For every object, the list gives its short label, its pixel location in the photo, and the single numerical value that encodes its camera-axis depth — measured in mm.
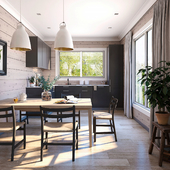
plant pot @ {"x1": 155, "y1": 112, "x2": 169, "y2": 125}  2338
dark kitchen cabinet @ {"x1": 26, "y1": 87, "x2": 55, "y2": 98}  4961
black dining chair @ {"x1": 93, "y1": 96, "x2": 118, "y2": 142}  3070
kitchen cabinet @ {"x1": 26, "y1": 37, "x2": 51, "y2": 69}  4891
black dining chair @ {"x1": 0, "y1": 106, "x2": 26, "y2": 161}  2316
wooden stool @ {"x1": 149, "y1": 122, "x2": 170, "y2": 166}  2139
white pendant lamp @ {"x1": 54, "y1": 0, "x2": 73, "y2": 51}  2594
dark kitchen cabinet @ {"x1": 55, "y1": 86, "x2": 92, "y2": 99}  5980
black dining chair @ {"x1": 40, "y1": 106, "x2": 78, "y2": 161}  2205
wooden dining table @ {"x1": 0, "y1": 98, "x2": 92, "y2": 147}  2682
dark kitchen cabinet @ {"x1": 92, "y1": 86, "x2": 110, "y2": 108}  5996
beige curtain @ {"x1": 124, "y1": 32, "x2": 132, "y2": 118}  4852
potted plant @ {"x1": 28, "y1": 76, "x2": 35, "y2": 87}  5070
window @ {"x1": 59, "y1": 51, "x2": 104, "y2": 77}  6625
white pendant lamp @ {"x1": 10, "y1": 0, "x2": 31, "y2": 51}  2592
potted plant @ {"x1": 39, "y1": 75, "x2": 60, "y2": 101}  3191
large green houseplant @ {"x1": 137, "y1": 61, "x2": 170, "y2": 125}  2308
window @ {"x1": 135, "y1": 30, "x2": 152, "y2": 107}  3829
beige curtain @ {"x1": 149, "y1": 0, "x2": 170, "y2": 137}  2633
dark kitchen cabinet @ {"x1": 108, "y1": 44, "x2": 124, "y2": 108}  5996
